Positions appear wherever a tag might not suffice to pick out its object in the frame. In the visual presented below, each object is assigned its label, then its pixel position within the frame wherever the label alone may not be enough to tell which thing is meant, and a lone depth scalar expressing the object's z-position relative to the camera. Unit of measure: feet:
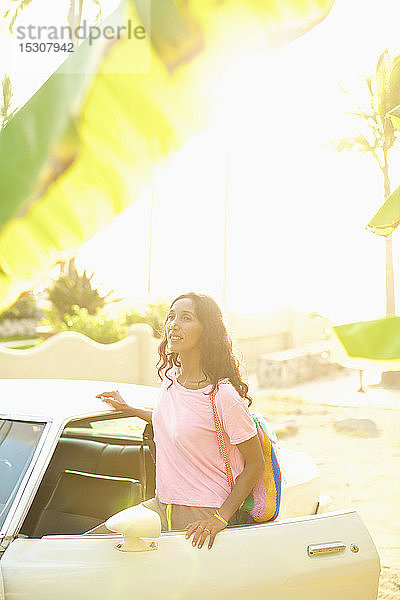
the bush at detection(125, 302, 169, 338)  51.16
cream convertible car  8.05
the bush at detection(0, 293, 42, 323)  73.10
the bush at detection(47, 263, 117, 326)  51.06
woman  8.76
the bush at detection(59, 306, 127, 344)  44.19
